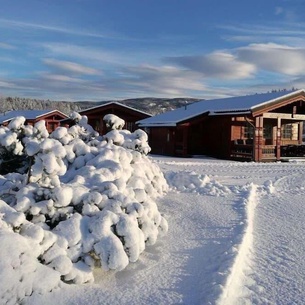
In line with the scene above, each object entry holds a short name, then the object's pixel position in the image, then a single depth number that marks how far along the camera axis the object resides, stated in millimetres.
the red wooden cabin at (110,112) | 27531
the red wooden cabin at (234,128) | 22984
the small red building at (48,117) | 38031
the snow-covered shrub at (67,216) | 4707
